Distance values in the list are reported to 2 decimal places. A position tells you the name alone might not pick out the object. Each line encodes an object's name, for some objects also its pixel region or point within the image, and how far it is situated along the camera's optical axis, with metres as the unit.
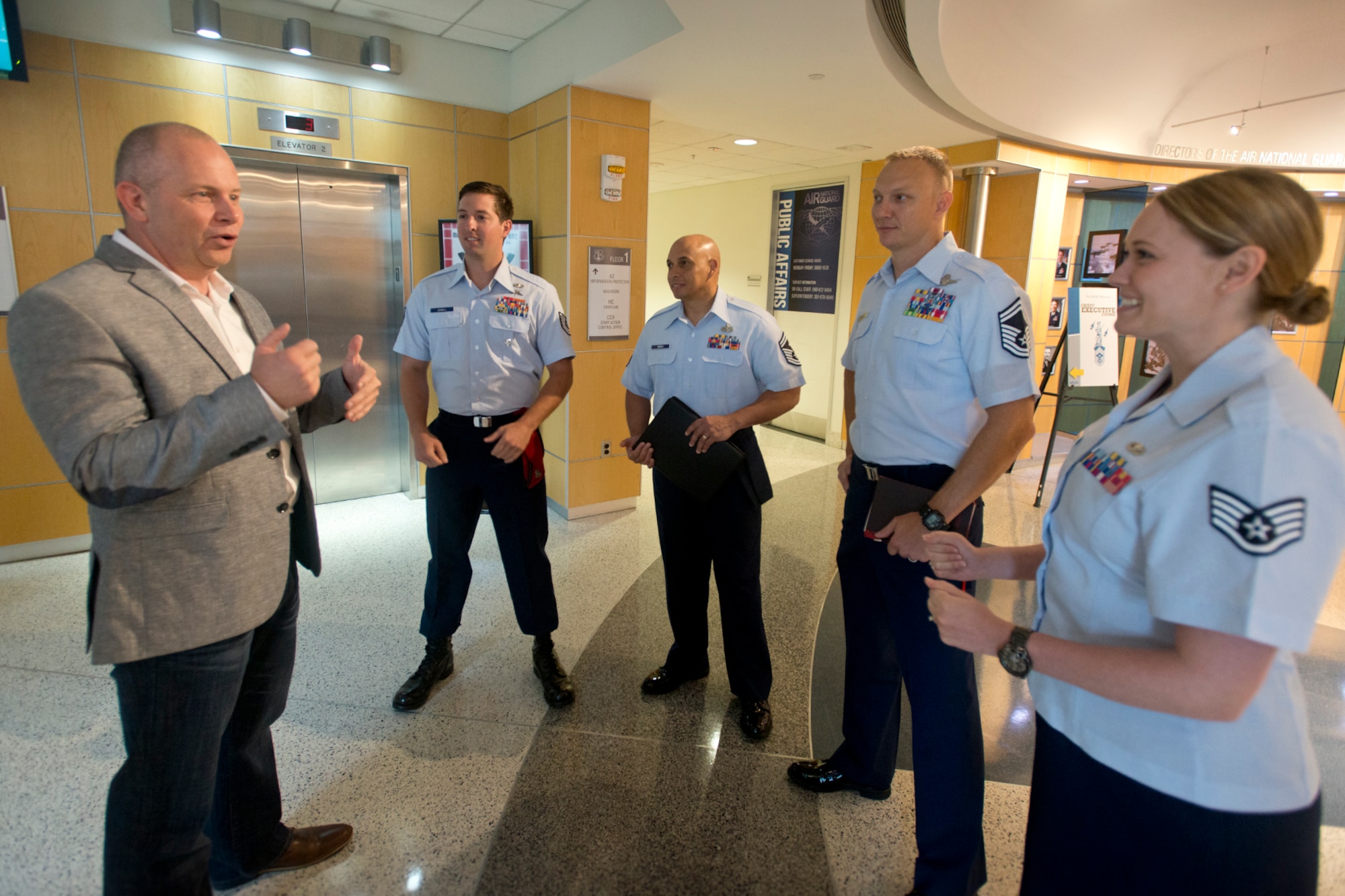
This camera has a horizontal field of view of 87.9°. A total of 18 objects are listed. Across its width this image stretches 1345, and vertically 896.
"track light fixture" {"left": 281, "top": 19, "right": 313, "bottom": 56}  4.09
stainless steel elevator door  4.51
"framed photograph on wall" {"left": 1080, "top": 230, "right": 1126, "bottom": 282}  6.89
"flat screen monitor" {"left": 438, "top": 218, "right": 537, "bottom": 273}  4.82
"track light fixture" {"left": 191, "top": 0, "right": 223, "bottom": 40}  3.81
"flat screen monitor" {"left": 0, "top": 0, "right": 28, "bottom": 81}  3.28
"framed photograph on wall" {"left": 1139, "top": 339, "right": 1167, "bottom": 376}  7.35
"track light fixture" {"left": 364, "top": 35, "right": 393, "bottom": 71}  4.36
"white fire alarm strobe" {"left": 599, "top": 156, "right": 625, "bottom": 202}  4.58
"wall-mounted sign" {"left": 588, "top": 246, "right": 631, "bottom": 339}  4.70
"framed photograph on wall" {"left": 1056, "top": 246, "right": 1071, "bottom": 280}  7.20
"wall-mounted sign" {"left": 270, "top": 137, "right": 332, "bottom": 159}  4.34
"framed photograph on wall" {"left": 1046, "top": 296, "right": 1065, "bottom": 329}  6.78
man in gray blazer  1.19
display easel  5.43
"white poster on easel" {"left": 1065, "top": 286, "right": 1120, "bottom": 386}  5.42
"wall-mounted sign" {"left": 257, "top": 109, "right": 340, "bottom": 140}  4.27
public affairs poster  7.26
